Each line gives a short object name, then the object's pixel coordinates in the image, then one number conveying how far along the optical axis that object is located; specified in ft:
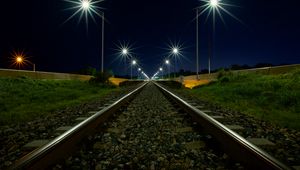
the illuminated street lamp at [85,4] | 67.26
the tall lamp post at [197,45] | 105.52
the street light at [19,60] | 244.09
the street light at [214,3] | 72.69
